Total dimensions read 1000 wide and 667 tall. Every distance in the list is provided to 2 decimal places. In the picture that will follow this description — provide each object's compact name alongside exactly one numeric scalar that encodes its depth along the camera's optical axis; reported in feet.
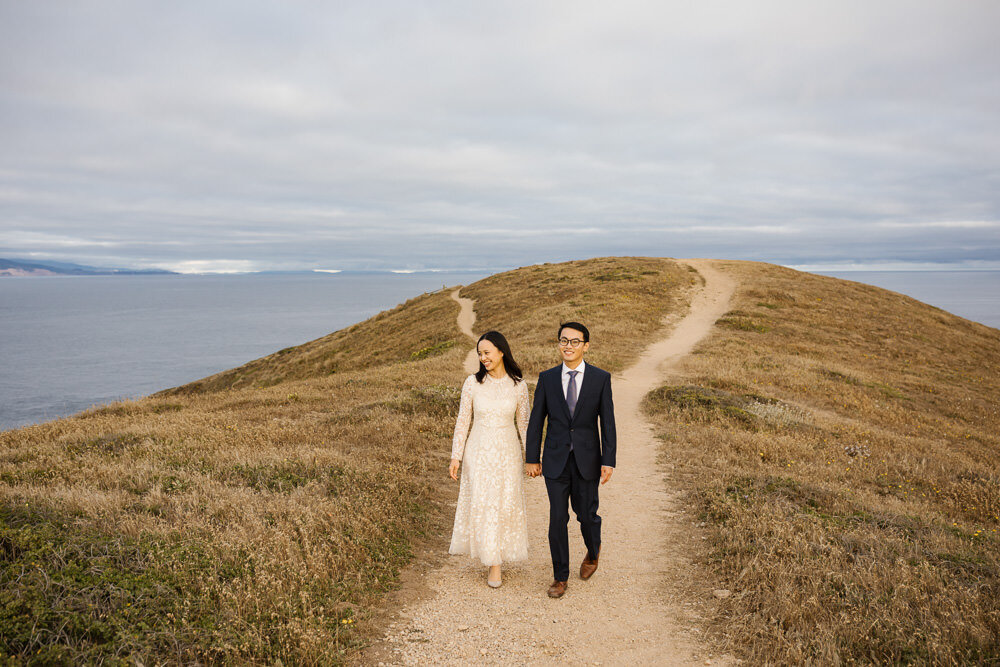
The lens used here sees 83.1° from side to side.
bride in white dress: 20.72
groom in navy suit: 19.95
